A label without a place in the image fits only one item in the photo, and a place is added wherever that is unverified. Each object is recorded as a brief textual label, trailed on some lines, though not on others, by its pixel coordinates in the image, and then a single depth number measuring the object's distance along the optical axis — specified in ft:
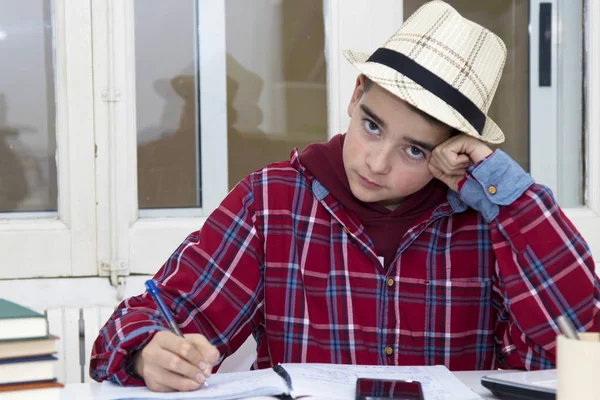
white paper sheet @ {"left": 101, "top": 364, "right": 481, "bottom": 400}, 5.28
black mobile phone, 5.17
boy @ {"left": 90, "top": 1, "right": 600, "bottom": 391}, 5.93
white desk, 5.38
